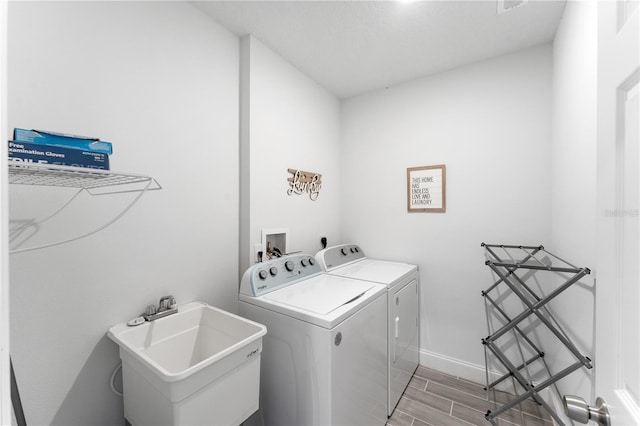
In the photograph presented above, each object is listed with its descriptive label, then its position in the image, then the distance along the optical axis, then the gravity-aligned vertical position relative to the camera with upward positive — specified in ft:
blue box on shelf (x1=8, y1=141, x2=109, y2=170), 2.27 +0.53
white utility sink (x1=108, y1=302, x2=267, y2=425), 2.95 -2.16
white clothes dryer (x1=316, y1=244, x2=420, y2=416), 5.63 -2.11
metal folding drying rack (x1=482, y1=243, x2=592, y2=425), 4.12 -2.18
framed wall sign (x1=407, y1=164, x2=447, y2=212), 7.11 +0.69
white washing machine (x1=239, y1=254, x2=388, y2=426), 3.90 -2.28
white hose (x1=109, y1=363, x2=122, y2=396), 3.84 -2.57
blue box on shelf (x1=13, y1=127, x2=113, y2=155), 2.39 +0.71
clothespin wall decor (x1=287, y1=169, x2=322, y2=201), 6.92 +0.84
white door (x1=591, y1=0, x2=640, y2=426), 1.53 -0.01
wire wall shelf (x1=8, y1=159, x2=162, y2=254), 2.33 +0.36
